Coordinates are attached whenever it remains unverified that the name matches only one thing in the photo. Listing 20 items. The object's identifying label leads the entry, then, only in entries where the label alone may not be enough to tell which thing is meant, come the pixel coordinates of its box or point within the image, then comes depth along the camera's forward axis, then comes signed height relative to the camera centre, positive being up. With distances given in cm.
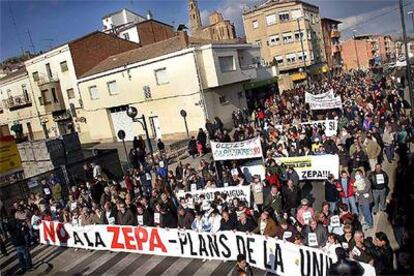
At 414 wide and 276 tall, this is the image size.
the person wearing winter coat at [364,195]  1083 -360
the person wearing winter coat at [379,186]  1105 -352
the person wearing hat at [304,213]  990 -345
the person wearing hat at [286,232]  909 -349
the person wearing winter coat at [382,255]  744 -353
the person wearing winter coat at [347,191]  1129 -360
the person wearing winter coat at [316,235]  876 -353
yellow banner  2009 -172
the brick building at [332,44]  7256 +176
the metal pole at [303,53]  5501 +78
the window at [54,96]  4235 +131
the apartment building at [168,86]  3114 +7
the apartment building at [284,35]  5725 +383
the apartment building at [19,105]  4681 +137
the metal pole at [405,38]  1669 +6
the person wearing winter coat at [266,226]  958 -348
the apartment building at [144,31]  4568 +643
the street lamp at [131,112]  1728 -69
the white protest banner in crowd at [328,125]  1850 -294
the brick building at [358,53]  8925 -93
